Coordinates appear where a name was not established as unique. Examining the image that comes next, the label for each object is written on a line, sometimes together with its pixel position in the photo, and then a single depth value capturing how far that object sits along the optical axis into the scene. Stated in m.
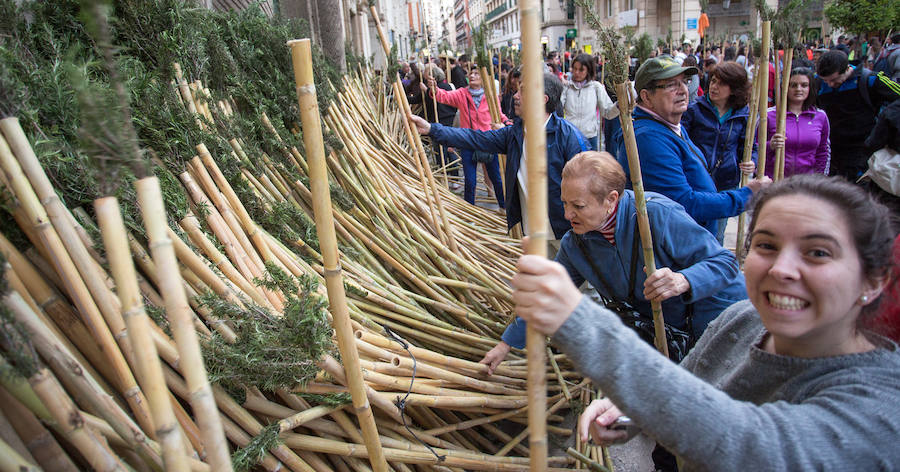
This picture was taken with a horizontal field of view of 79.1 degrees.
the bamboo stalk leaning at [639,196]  1.33
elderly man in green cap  2.15
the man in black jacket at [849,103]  3.88
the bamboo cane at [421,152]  2.65
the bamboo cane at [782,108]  2.76
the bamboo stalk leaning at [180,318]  0.70
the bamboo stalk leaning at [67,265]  1.02
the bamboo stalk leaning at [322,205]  0.96
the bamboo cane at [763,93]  2.29
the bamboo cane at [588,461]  1.65
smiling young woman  0.75
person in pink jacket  4.62
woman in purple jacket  3.34
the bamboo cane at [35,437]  0.90
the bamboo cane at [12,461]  0.75
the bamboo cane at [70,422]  0.79
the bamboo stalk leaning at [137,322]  0.70
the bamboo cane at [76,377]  0.91
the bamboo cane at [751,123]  3.01
